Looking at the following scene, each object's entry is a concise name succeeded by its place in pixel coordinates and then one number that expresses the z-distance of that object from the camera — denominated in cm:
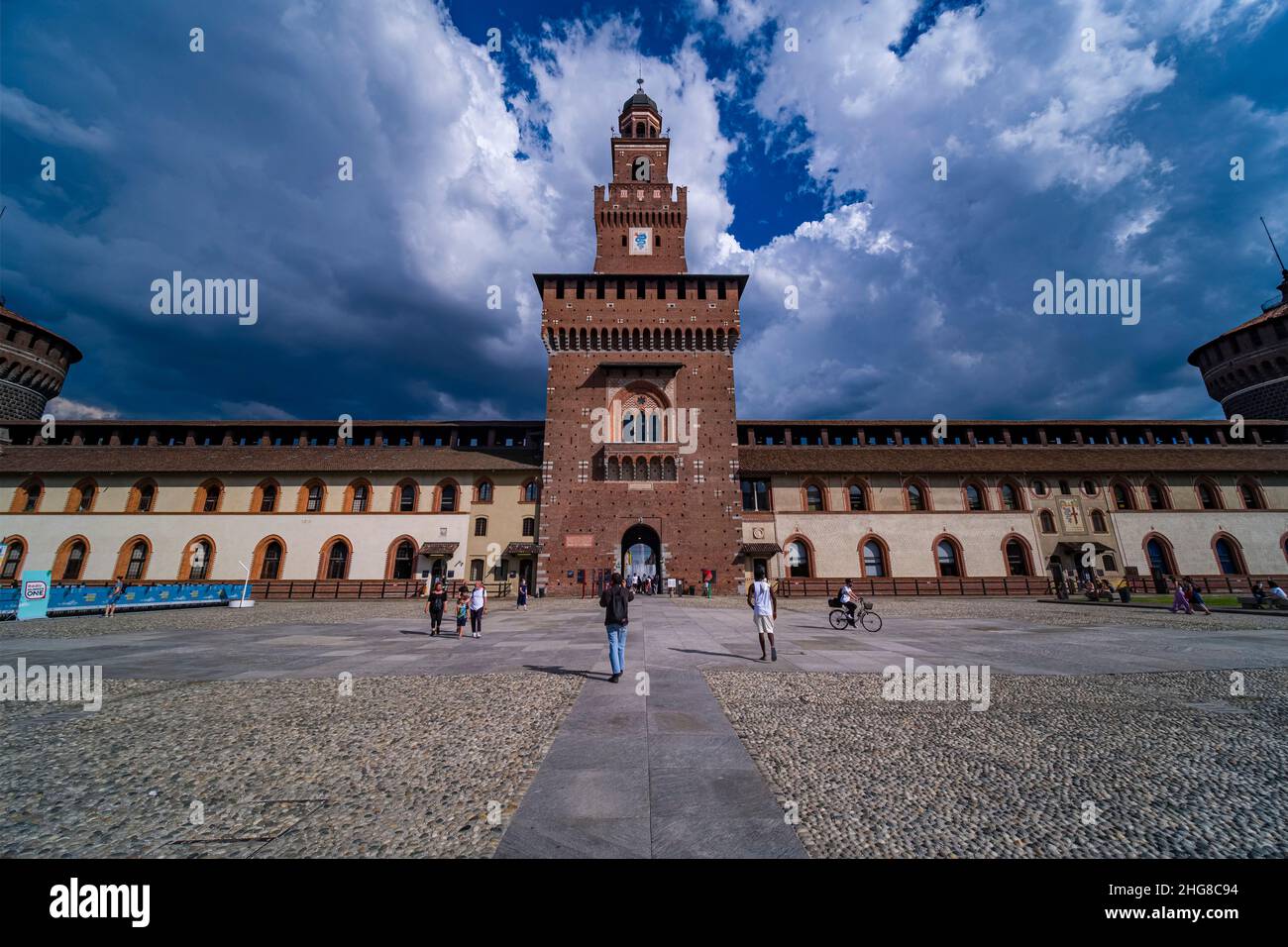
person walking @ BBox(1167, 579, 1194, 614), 1767
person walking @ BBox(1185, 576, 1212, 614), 1762
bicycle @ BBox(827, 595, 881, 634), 1376
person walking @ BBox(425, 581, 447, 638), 1311
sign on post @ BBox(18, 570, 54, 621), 1639
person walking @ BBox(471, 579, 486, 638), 1231
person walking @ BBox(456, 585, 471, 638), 1236
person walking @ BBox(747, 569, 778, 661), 884
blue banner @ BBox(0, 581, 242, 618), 1692
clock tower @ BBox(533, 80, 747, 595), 2880
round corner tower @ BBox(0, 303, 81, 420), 3578
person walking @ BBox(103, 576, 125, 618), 1792
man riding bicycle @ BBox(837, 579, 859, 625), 1380
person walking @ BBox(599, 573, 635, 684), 710
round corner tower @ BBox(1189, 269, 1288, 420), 3722
